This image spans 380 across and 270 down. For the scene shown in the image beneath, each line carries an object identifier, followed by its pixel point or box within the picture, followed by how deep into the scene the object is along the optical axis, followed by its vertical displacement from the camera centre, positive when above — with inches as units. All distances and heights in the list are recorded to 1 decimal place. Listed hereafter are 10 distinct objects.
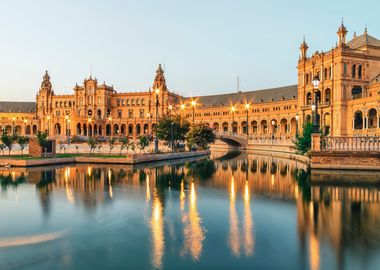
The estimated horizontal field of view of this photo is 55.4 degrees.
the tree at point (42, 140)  1662.2 -32.1
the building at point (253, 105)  2869.1 +338.5
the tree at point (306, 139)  1723.7 -31.7
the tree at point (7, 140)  1708.4 -33.0
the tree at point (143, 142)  1975.9 -50.2
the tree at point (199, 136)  2515.3 -23.4
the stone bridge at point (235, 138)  3407.2 -51.2
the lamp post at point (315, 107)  1204.2 +93.1
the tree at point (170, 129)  2347.9 +24.5
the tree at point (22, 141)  1809.8 -39.8
